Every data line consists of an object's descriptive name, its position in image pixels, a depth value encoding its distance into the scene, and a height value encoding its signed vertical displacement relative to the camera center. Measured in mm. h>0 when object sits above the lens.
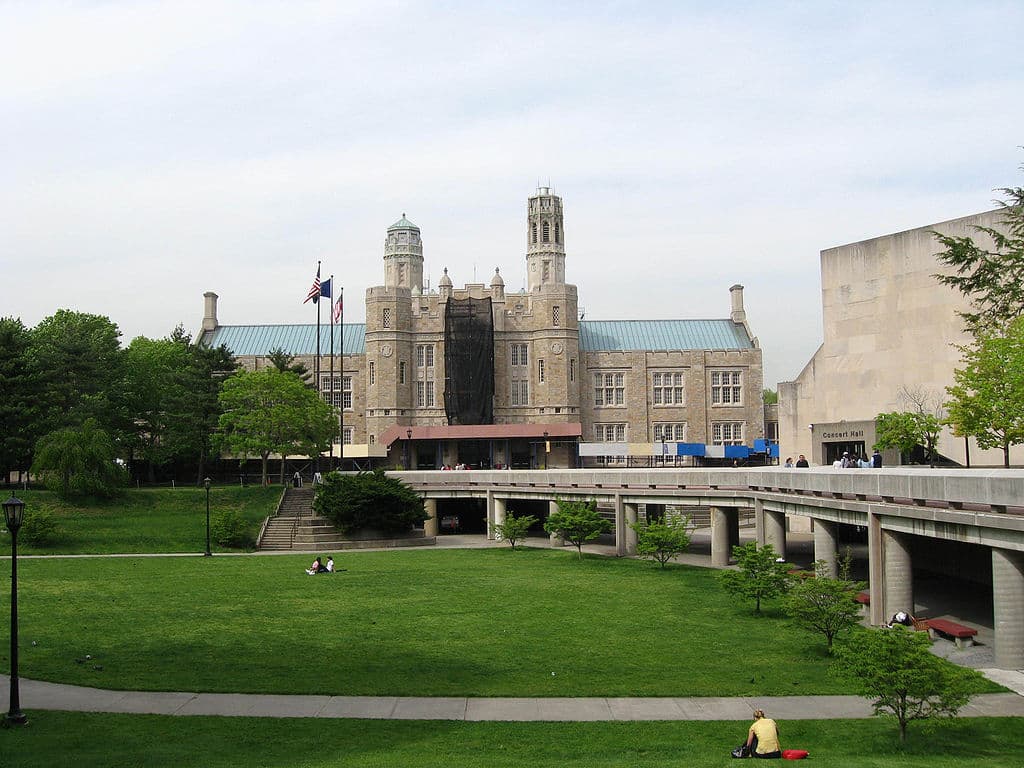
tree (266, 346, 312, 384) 79938 +7021
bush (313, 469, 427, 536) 55125 -2895
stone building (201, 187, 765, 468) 85562 +5570
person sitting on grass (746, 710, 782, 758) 16766 -4766
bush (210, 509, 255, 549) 53125 -4016
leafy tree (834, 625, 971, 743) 17609 -3967
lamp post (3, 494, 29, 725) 19016 -2953
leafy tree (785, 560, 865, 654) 25656 -3994
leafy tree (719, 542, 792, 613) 31047 -3958
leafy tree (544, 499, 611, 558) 48469 -3494
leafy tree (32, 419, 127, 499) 58031 -530
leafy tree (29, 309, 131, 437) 67000 +5359
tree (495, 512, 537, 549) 52719 -3992
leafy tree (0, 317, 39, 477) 63969 +3477
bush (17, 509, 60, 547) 50250 -3652
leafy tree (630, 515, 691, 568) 42656 -3794
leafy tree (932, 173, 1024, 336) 40469 +6798
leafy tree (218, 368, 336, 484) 65312 +2328
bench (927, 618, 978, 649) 25500 -4639
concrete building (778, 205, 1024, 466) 53375 +5857
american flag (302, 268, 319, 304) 69812 +10757
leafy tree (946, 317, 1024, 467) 36866 +1806
